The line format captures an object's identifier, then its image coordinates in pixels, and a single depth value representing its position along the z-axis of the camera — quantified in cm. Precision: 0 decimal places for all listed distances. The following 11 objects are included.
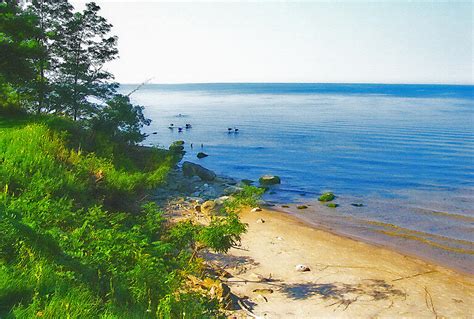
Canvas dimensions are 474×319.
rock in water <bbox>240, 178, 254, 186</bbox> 2880
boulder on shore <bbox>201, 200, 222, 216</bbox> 1895
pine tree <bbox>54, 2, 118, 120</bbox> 2167
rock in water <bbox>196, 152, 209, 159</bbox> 3933
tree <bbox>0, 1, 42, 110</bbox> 1500
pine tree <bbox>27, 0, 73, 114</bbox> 1955
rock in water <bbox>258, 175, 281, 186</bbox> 2833
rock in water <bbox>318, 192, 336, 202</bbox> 2406
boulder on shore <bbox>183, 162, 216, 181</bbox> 2884
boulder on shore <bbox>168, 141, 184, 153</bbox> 3988
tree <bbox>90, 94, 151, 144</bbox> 2108
